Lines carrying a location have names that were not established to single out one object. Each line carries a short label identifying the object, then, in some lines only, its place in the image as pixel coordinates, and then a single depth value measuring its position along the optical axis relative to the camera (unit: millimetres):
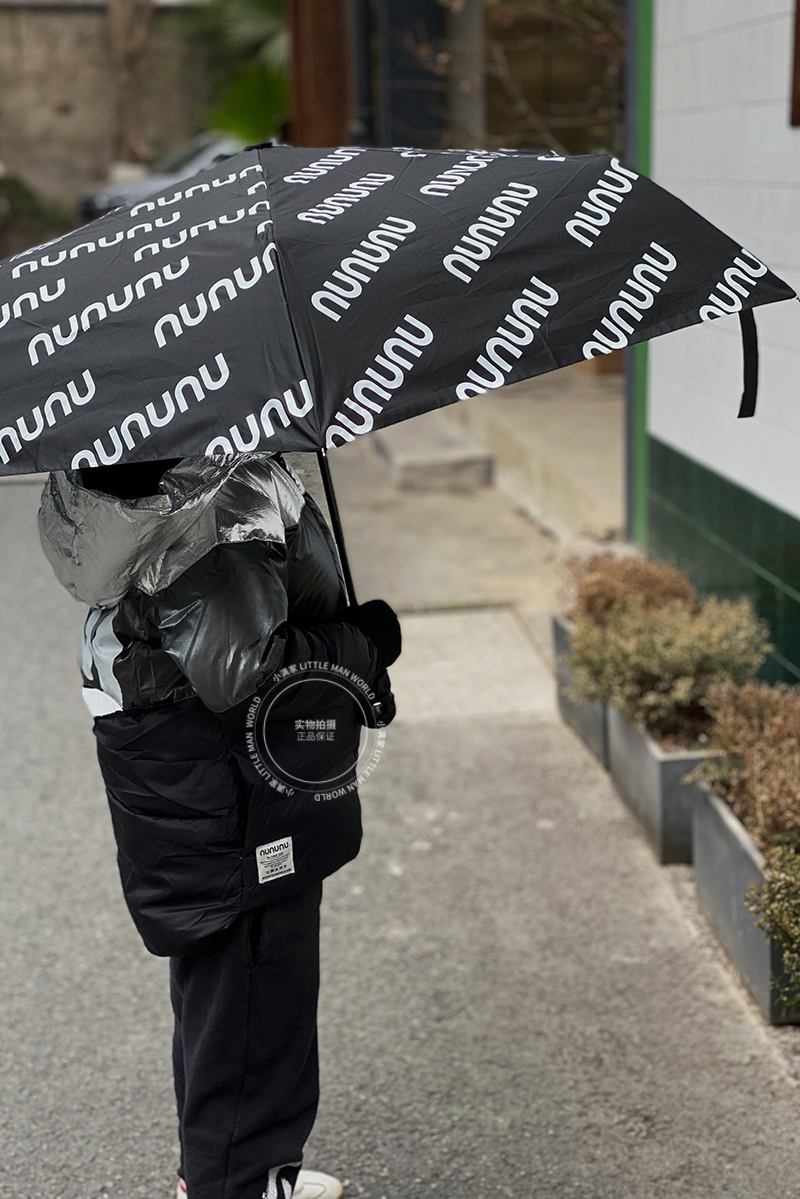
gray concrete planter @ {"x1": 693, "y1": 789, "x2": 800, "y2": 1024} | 2750
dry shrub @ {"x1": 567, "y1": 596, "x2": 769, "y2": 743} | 3557
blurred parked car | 16297
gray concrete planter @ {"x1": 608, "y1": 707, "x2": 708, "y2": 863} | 3404
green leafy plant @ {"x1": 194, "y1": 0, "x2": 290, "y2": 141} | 15242
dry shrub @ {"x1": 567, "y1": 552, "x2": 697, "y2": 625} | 4062
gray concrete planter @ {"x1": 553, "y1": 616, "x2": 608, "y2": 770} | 4062
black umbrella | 1650
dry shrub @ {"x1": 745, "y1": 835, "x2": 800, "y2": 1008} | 2426
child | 1898
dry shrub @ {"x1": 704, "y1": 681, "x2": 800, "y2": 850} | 2803
